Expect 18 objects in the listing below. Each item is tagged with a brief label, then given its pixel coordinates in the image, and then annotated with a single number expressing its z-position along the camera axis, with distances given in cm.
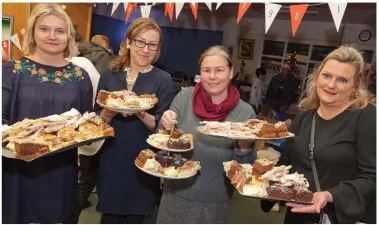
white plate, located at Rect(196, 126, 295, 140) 192
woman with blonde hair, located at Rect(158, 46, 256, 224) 210
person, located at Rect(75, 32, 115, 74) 387
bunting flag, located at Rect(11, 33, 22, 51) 551
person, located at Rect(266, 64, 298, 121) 722
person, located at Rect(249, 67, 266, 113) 852
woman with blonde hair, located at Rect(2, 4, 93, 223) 200
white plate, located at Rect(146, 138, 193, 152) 194
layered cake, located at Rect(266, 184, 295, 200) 182
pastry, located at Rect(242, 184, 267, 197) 184
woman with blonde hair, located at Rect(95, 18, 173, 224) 233
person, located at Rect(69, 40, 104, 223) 240
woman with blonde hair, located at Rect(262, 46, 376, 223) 181
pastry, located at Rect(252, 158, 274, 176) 197
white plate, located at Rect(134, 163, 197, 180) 194
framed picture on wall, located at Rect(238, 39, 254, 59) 1117
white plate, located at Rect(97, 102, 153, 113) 208
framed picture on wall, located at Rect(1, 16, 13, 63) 549
